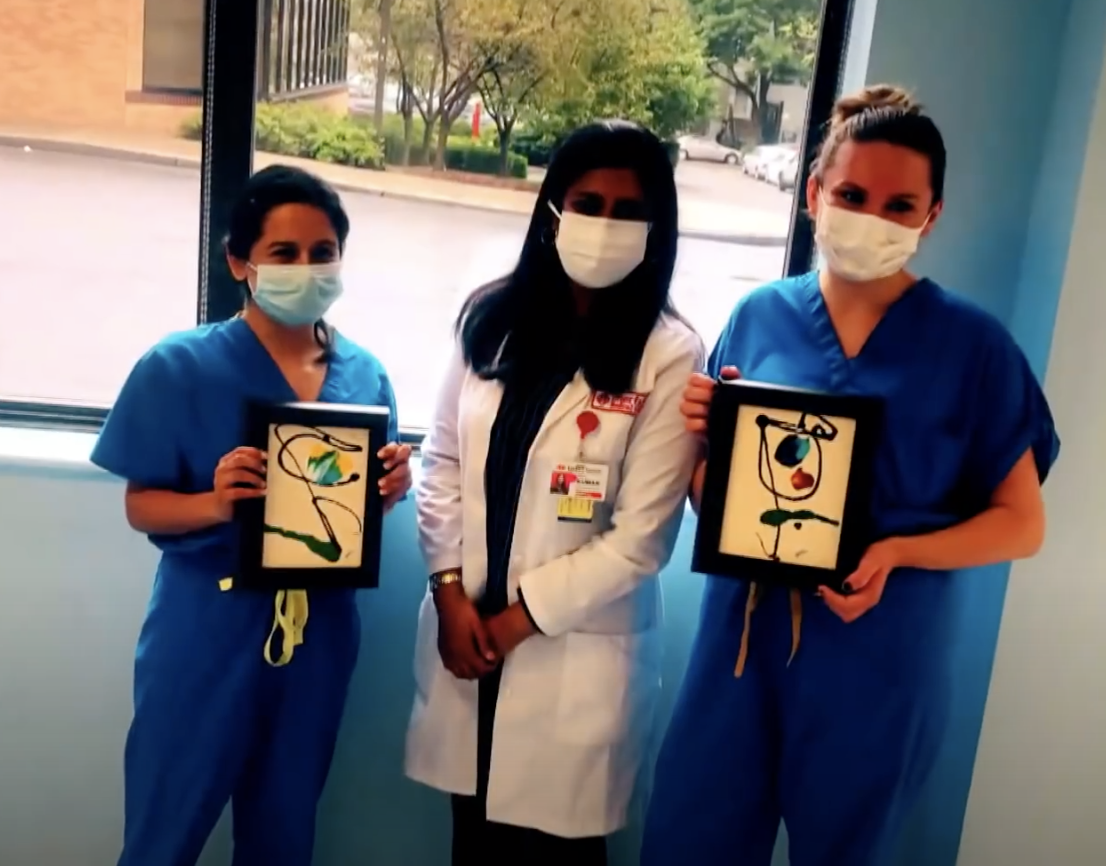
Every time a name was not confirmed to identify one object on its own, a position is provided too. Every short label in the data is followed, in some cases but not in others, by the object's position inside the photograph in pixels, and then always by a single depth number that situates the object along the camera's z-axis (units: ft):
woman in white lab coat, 4.60
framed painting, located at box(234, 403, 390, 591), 4.40
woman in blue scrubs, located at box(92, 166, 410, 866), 4.58
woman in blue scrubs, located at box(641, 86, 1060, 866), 4.31
